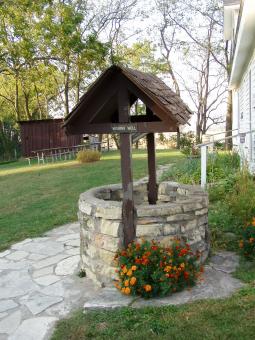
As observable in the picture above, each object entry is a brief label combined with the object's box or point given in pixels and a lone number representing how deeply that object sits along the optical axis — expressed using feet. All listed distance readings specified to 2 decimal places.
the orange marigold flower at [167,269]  11.67
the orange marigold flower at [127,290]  11.95
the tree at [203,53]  84.07
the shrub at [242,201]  15.65
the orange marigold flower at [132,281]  11.68
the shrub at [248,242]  13.87
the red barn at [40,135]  67.77
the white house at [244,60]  20.13
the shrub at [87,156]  53.01
